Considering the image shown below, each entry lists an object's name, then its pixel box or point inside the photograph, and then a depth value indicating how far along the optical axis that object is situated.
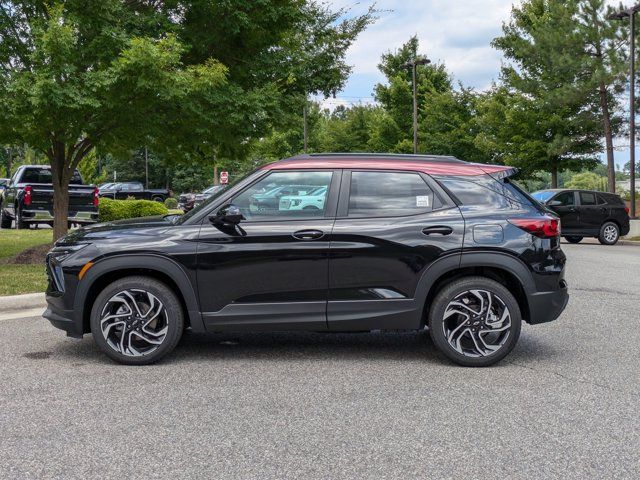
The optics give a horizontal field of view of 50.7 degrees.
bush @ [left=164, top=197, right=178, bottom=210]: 48.58
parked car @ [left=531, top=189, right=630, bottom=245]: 20.69
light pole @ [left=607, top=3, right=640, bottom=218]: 25.02
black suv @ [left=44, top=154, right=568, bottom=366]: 5.43
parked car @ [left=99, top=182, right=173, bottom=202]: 43.69
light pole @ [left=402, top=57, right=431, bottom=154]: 36.93
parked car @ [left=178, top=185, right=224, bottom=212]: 34.39
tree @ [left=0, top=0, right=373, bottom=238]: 9.48
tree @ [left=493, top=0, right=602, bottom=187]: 29.58
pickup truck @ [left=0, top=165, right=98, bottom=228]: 17.78
